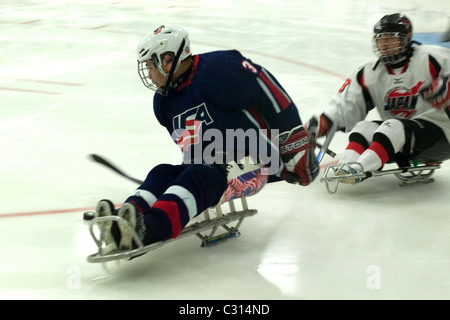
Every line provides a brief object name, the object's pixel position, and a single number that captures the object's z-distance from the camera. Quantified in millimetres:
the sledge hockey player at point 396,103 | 7855
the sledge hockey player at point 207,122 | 5984
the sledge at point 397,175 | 7789
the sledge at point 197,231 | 5512
